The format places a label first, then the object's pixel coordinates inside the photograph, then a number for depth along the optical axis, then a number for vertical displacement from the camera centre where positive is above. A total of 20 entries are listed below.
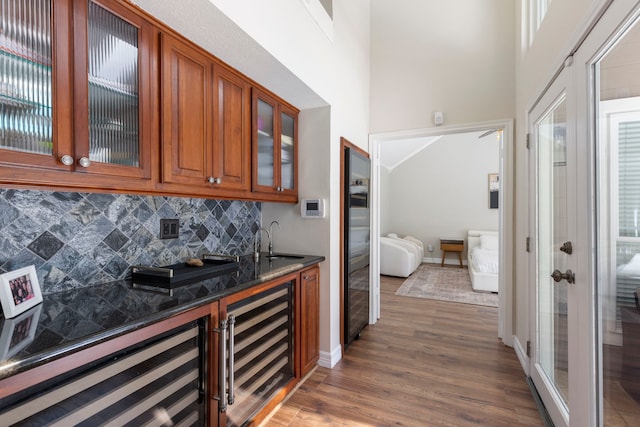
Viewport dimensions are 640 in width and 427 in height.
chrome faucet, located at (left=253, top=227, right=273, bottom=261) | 2.59 -0.26
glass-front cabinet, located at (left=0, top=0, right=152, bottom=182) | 0.99 +0.47
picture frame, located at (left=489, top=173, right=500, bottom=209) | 7.05 +0.46
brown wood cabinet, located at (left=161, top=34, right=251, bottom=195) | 1.49 +0.50
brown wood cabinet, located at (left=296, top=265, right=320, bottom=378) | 2.19 -0.82
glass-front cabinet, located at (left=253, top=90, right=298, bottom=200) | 2.13 +0.49
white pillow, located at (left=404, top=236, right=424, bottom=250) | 7.09 -0.70
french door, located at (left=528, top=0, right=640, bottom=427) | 1.10 -0.07
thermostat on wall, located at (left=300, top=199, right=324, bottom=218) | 2.46 +0.02
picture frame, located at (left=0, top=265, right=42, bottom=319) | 1.05 -0.29
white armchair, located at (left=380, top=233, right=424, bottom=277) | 5.61 -0.90
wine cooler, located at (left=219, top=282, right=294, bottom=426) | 1.47 -0.80
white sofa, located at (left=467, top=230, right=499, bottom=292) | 4.68 -0.90
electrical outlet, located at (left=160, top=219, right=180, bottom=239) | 1.86 -0.11
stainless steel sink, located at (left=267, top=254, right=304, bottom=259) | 2.46 -0.37
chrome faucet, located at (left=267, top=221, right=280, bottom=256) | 2.66 -0.20
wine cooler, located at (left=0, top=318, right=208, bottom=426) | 0.87 -0.60
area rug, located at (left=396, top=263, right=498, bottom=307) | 4.40 -1.27
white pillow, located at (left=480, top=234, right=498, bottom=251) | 6.02 -0.64
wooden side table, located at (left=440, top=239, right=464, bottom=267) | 6.71 -0.79
